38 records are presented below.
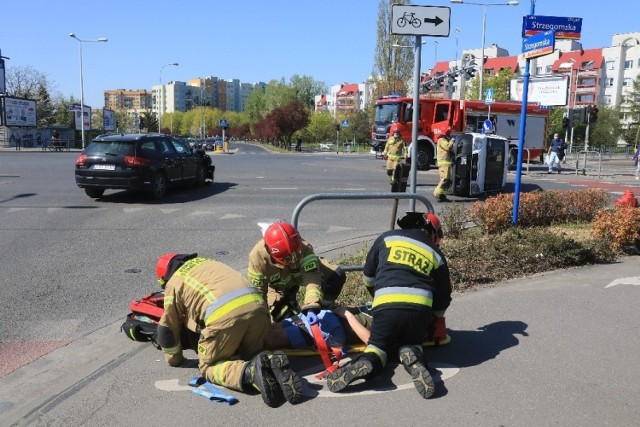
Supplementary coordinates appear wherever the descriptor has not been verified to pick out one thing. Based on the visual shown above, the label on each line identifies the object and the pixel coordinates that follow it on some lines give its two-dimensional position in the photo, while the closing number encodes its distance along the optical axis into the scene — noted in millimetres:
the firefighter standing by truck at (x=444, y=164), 14094
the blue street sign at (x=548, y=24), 8273
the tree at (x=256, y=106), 109919
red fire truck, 25391
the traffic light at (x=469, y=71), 36712
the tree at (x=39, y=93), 72812
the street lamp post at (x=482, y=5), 35469
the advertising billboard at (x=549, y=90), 8711
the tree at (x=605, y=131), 66812
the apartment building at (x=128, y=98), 182125
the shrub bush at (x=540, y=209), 8562
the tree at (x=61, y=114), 79750
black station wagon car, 13008
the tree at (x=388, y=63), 61344
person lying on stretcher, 4398
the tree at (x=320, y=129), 91062
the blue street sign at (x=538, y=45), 7500
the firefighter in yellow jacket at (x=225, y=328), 3740
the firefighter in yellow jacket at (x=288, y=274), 4363
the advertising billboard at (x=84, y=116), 58206
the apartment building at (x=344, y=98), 156750
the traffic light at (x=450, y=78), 39781
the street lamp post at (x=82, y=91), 50969
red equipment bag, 4809
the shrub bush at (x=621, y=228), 7613
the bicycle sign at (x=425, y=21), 6094
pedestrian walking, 25955
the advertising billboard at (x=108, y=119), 67750
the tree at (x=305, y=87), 106188
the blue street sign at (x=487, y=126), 24536
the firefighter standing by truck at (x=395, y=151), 15250
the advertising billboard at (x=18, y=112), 50656
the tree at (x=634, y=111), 69938
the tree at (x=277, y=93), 98312
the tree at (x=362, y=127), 70562
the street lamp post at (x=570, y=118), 25516
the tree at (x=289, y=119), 65938
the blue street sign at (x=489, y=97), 26098
